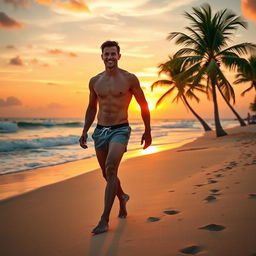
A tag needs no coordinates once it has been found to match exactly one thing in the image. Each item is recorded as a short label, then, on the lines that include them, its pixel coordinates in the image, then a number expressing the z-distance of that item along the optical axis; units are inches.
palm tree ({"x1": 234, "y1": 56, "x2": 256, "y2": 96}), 1223.5
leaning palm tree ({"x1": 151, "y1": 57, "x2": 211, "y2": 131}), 1082.1
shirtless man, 122.7
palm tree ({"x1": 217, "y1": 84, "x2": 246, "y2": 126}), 1160.6
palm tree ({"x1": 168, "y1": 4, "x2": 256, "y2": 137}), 642.2
